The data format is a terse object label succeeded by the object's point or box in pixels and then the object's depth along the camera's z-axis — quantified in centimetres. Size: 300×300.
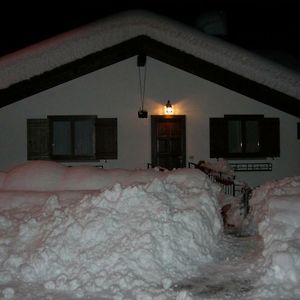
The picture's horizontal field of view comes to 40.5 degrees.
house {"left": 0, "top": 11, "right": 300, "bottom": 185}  1310
